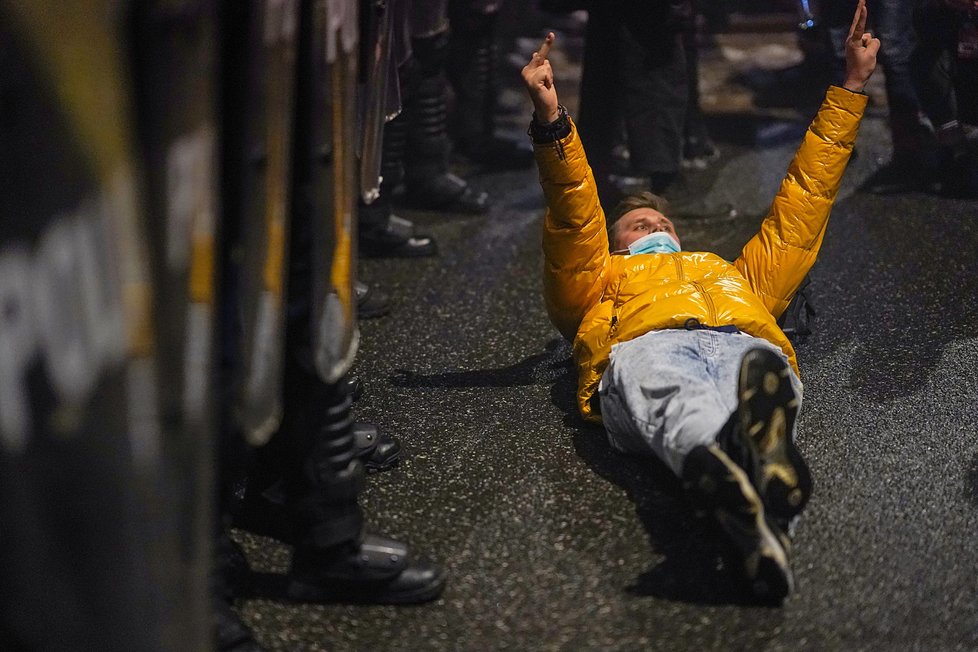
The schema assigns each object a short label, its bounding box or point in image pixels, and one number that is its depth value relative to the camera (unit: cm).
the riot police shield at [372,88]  533
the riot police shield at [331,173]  498
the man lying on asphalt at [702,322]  534
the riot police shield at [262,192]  485
